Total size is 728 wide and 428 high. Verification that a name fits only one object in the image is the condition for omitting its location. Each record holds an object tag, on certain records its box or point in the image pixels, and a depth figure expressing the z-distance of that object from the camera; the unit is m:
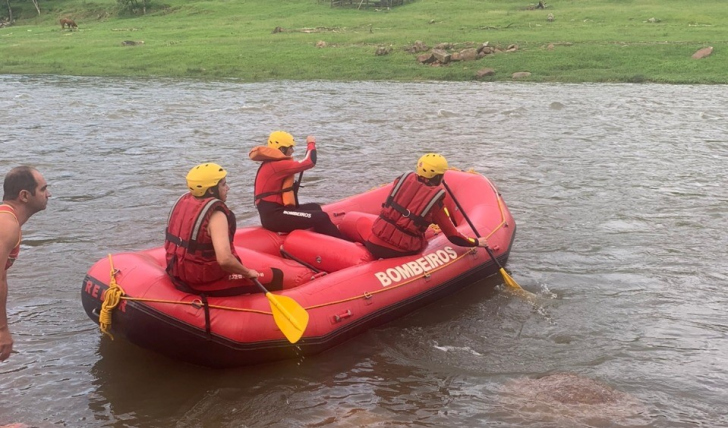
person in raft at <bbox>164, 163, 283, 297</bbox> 5.73
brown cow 41.34
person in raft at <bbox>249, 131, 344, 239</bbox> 7.83
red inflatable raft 6.05
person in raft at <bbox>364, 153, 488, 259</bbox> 7.29
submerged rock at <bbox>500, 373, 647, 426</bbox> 5.58
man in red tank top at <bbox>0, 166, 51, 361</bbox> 4.69
